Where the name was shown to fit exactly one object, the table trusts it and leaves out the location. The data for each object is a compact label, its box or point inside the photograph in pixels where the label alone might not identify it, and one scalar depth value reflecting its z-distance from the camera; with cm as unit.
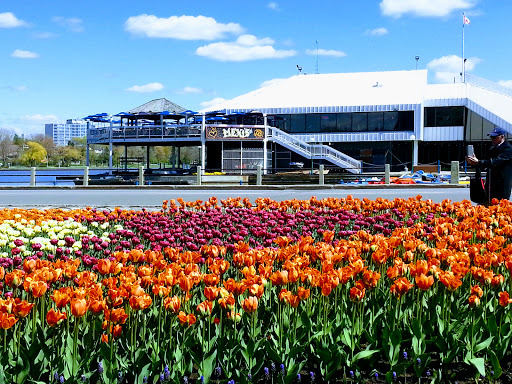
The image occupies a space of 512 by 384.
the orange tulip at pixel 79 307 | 394
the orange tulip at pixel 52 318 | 388
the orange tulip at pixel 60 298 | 411
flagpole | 6347
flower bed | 409
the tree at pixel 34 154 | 12600
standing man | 1161
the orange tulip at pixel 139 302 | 410
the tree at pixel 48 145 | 13900
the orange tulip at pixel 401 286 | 456
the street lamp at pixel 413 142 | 5859
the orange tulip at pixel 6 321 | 390
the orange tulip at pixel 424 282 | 459
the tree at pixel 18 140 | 16320
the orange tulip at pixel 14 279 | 473
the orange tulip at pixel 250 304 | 420
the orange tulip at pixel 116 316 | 402
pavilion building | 5288
